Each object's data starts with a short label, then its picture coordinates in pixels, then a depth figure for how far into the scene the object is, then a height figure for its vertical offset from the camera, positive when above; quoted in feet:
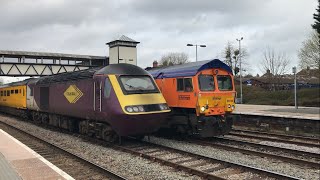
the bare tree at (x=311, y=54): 108.99 +14.78
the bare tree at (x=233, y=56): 145.27 +18.60
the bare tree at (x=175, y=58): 212.72 +25.99
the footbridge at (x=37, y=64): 117.28 +12.24
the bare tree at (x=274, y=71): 145.50 +10.18
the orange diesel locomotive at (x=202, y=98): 34.40 -1.02
